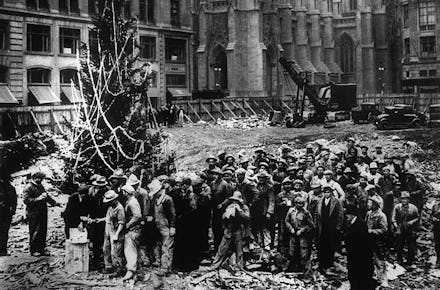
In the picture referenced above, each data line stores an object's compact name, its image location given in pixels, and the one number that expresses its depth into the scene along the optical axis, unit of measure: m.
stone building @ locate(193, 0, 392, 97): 49.78
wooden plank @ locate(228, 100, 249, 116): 39.47
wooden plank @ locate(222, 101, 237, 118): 38.69
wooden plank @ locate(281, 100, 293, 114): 41.50
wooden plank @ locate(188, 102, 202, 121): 36.88
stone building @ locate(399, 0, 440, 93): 49.12
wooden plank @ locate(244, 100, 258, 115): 40.28
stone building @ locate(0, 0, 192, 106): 32.59
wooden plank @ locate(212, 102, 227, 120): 38.19
